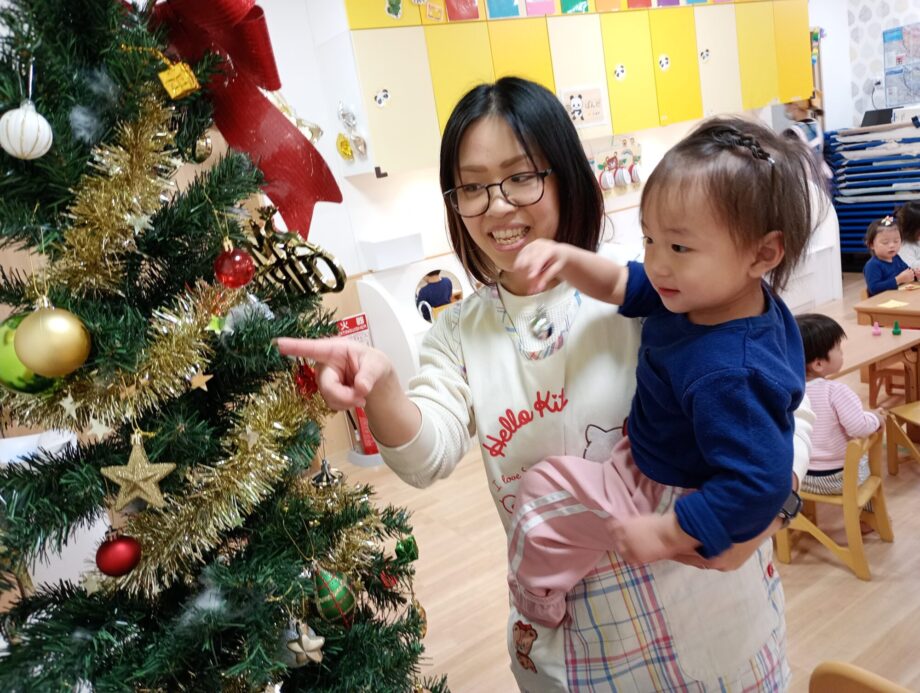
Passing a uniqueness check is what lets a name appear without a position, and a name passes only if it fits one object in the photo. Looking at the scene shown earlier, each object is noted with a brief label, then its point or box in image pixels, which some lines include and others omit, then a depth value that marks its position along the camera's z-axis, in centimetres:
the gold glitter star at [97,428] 77
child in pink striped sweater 270
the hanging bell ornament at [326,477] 96
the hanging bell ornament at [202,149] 87
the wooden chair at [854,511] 269
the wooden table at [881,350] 322
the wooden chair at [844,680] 94
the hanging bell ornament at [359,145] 409
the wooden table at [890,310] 372
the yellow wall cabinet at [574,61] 402
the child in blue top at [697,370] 89
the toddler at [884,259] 439
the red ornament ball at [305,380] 89
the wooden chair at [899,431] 318
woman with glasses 104
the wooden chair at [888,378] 398
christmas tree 73
